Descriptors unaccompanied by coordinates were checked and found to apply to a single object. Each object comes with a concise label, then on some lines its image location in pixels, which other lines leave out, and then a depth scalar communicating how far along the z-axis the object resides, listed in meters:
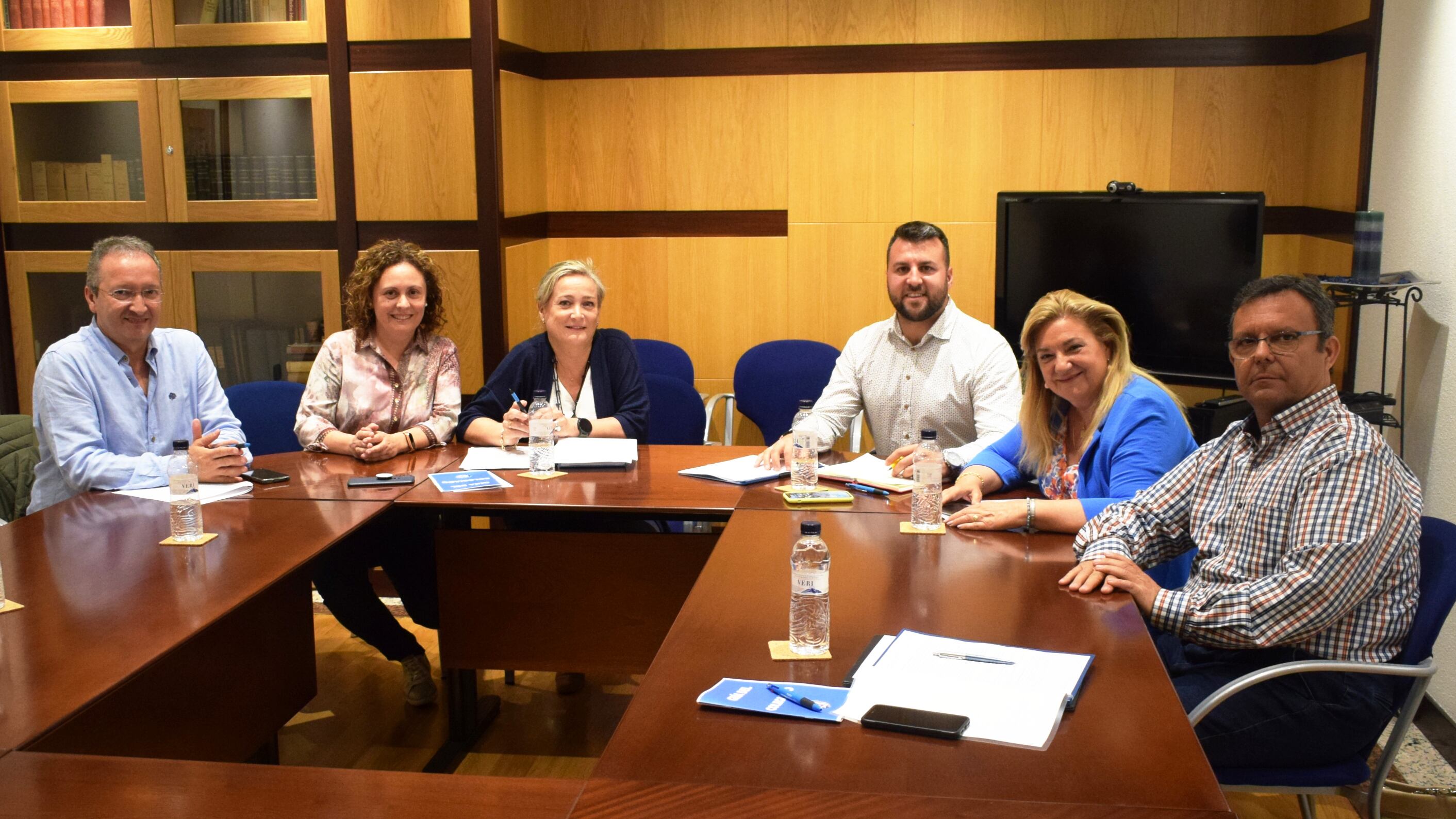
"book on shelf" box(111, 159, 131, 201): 4.87
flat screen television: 4.44
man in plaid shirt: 2.09
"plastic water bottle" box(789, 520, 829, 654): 1.93
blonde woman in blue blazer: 2.65
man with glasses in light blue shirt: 3.18
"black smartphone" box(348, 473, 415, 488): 3.22
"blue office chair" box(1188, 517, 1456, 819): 2.15
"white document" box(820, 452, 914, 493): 3.07
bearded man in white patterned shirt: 3.73
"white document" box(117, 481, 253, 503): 3.07
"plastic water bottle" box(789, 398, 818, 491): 3.10
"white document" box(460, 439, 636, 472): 3.42
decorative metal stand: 3.79
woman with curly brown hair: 3.63
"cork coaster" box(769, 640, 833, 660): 1.92
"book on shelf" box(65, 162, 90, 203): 4.89
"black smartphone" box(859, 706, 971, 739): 1.64
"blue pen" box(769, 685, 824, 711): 1.72
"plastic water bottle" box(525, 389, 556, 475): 3.34
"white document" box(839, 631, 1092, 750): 1.67
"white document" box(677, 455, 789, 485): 3.23
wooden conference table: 1.52
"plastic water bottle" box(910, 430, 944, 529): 2.71
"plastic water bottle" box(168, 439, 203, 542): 2.64
